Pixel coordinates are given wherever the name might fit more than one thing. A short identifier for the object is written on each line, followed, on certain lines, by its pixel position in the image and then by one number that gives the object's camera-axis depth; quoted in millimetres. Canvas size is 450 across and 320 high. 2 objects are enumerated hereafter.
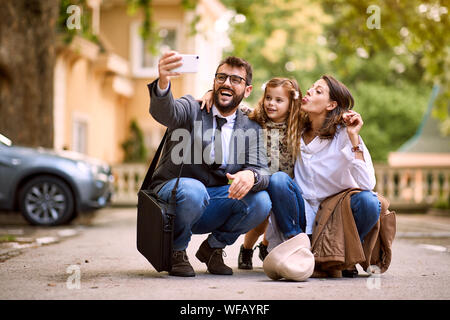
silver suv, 23109
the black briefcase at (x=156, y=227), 10562
